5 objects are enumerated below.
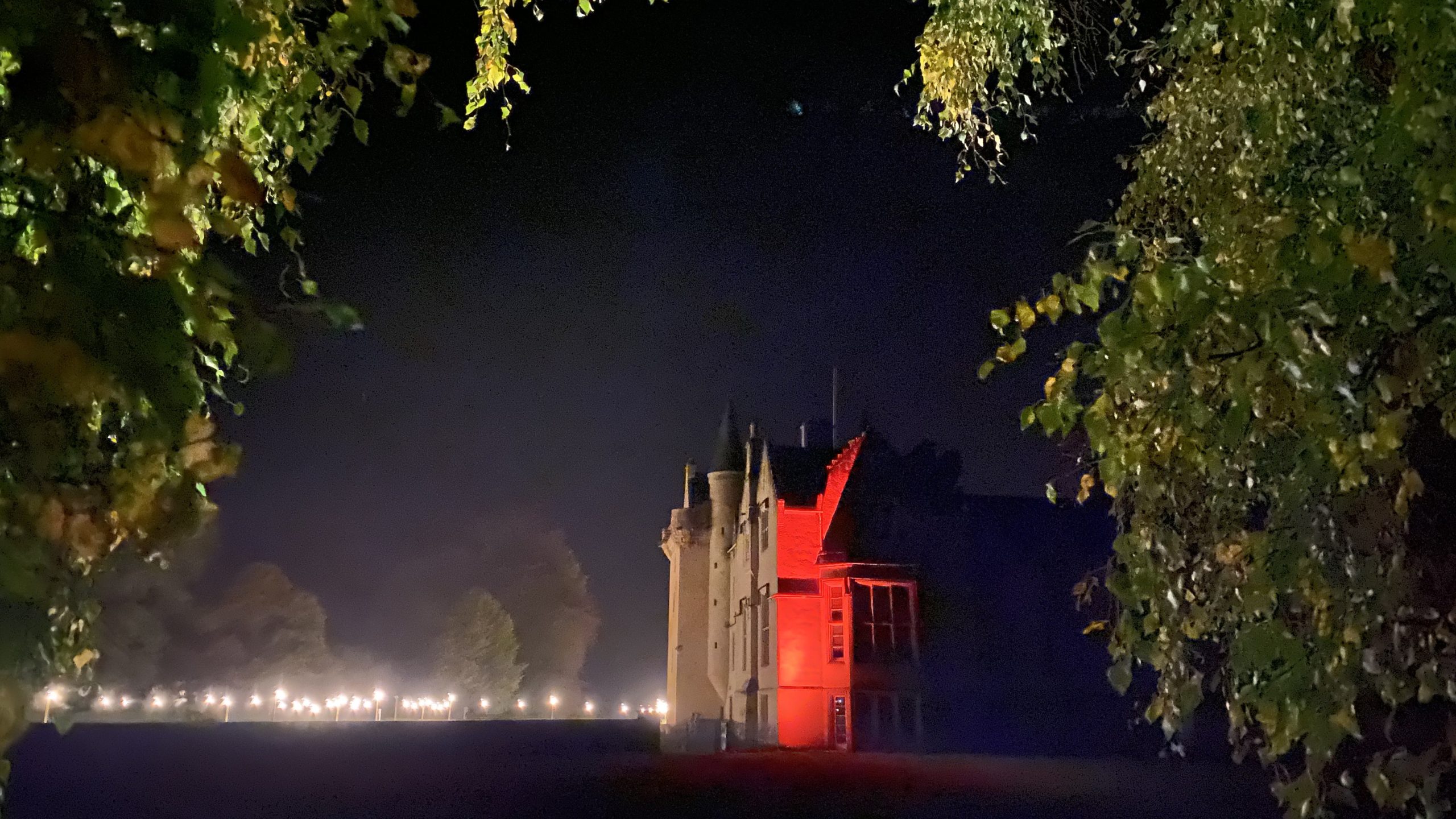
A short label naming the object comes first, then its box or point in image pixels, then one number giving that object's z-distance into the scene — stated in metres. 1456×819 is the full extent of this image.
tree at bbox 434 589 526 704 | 81.00
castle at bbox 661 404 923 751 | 32.44
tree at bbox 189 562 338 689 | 69.12
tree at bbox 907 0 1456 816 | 2.98
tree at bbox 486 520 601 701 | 85.12
